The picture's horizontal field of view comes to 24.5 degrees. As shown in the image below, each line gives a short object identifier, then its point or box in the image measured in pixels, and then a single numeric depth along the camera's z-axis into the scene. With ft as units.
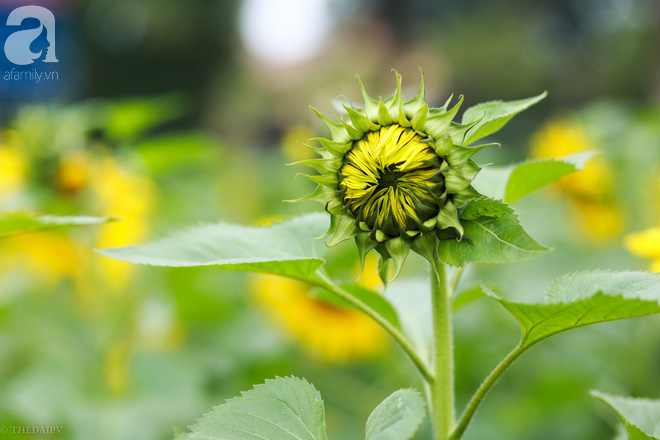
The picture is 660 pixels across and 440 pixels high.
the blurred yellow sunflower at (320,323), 6.52
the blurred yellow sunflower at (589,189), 6.75
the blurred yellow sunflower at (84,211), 5.40
